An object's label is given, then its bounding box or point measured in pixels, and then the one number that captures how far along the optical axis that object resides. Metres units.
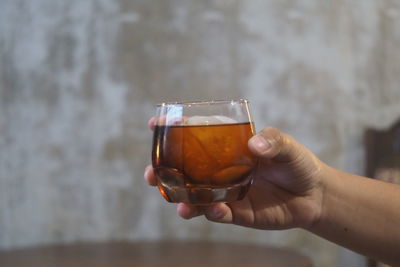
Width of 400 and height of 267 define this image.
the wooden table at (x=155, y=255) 1.49
